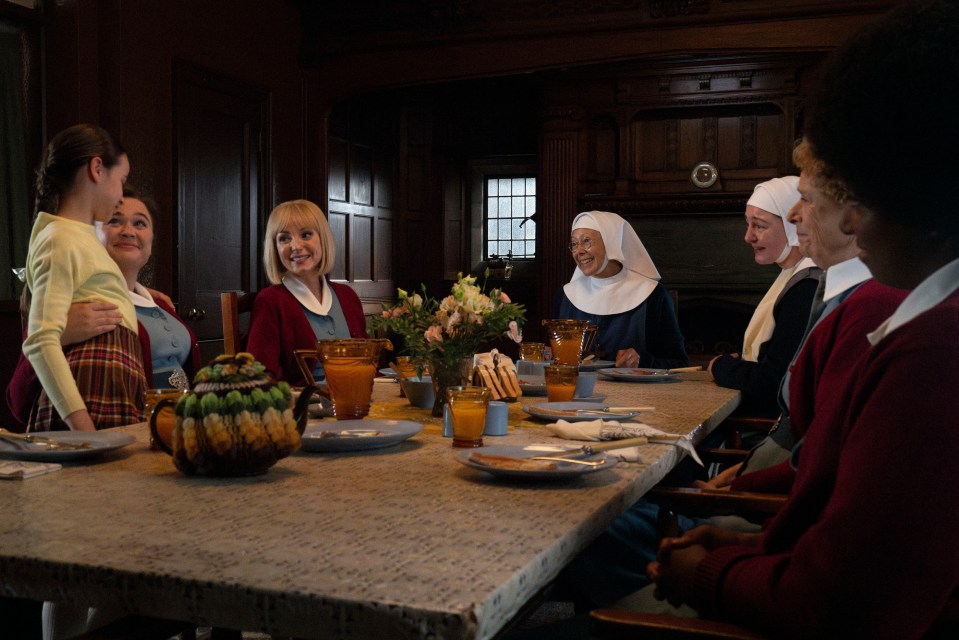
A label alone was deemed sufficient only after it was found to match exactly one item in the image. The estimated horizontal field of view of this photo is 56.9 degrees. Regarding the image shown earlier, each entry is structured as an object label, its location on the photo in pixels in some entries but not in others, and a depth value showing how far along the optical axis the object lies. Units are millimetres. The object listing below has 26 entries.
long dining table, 837
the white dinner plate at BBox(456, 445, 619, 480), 1293
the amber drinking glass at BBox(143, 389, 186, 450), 1435
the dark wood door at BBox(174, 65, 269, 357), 4684
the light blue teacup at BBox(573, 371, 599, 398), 2312
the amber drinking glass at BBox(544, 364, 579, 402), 2098
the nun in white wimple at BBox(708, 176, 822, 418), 2619
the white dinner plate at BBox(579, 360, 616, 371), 3105
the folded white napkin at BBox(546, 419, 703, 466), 1687
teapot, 1296
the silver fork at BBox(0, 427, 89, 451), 1473
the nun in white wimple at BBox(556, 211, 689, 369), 3783
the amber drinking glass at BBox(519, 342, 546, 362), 2828
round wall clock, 6891
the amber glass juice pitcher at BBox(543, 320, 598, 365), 2529
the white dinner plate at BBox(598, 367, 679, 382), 2844
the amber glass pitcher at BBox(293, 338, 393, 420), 1823
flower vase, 2012
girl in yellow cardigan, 1921
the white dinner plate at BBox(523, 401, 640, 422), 1902
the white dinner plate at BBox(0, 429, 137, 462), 1436
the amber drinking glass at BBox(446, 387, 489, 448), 1604
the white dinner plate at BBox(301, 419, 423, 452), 1561
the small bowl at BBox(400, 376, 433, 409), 2141
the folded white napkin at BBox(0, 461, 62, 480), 1328
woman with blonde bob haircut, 3098
